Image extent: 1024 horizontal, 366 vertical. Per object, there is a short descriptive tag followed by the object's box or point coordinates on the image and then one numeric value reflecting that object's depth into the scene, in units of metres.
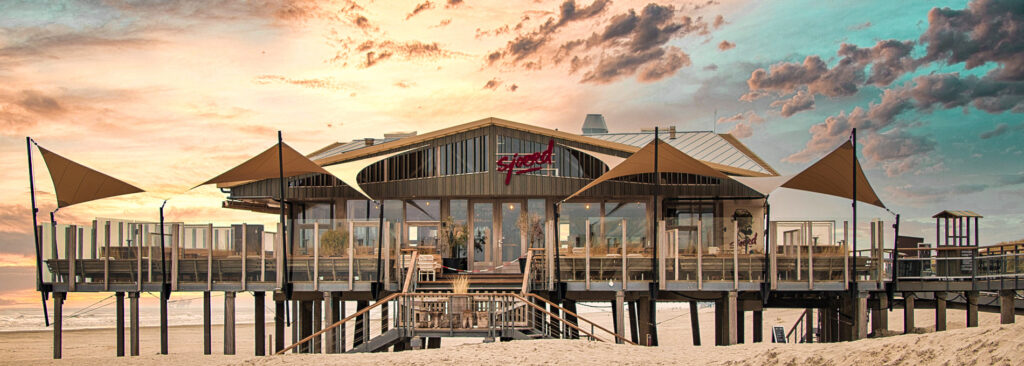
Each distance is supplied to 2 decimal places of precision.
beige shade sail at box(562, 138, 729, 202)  25.05
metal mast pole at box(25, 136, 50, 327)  26.55
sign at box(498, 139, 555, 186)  30.23
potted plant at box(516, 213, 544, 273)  30.03
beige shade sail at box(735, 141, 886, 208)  25.80
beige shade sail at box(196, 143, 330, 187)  25.91
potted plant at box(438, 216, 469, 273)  30.30
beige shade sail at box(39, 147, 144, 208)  27.86
